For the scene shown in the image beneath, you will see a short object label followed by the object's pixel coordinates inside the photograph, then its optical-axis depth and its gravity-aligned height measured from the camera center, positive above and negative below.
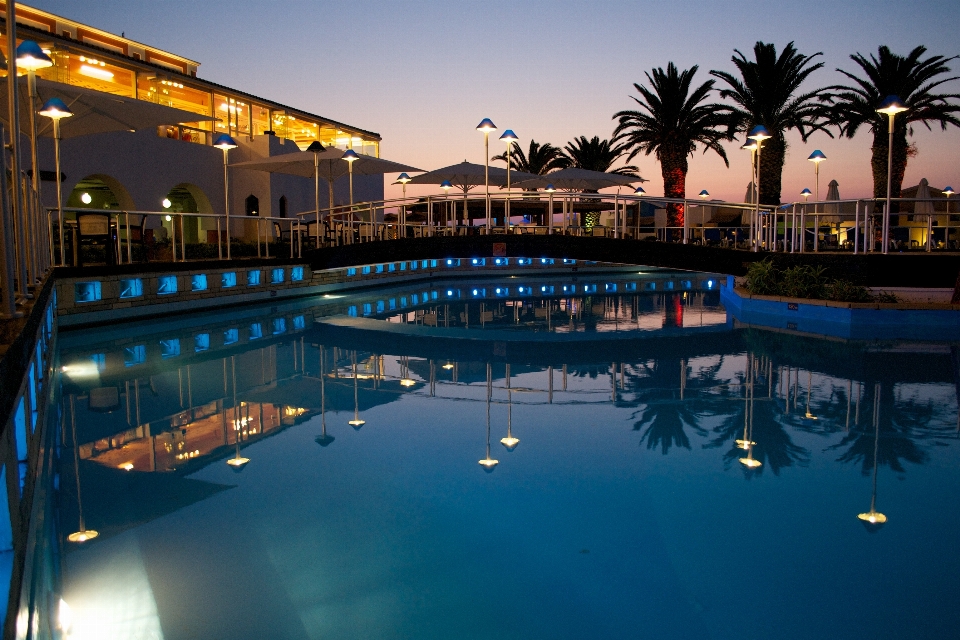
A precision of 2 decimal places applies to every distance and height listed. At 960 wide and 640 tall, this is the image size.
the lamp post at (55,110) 11.12 +2.26
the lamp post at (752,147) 19.86 +2.99
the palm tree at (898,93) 23.58 +5.06
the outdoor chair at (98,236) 13.03 +0.43
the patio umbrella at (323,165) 19.92 +2.62
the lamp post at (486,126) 15.35 +2.71
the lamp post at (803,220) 15.14 +0.72
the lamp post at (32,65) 8.60 +2.32
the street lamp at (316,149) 17.42 +2.59
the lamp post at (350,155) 19.39 +2.69
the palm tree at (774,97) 23.31 +5.09
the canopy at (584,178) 25.69 +2.76
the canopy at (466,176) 22.60 +2.57
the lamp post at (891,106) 13.77 +2.77
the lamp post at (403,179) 26.36 +2.97
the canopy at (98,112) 10.37 +2.26
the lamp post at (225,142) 15.47 +2.45
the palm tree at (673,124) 26.75 +4.87
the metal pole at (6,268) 5.15 -0.05
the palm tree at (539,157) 41.25 +5.56
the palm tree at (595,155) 38.56 +5.30
